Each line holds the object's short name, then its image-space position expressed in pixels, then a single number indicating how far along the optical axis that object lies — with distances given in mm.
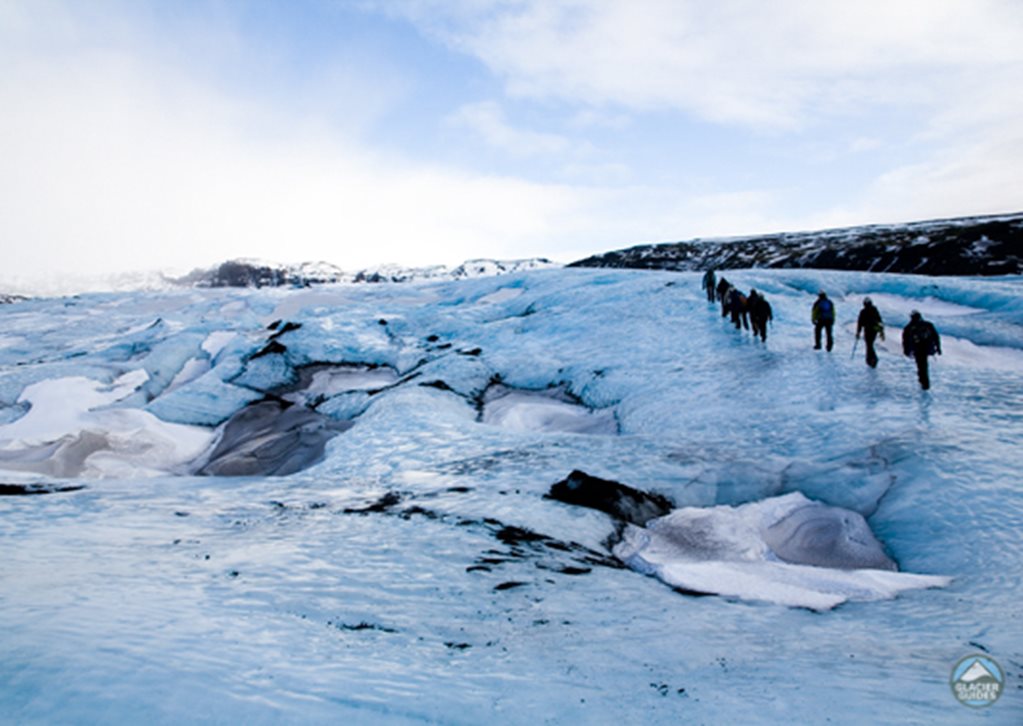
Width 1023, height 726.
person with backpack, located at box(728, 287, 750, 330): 20453
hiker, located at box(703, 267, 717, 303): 24681
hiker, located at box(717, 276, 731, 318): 22577
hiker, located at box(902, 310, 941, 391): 12594
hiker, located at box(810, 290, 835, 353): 16406
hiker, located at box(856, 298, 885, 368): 14781
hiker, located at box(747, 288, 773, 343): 18062
